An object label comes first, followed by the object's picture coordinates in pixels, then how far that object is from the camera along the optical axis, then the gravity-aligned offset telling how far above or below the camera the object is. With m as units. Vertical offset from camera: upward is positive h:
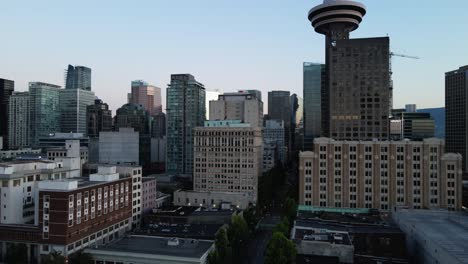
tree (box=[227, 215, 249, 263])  93.75 -25.50
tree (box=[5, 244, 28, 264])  79.56 -26.18
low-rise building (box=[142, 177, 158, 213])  129.12 -21.16
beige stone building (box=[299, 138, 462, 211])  122.44 -13.19
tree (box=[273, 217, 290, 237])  88.69 -22.69
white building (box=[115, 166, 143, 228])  115.38 -17.27
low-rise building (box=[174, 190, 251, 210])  140.75 -24.69
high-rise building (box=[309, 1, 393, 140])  179.50 +23.08
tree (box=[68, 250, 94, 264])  76.88 -26.33
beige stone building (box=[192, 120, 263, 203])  156.88 -9.91
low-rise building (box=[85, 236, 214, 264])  76.00 -25.45
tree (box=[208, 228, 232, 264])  76.62 -25.37
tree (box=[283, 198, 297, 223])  115.91 -23.91
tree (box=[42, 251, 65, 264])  72.43 -24.92
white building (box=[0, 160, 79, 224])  89.94 -13.32
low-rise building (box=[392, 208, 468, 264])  67.94 -22.17
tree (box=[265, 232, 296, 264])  72.12 -22.94
